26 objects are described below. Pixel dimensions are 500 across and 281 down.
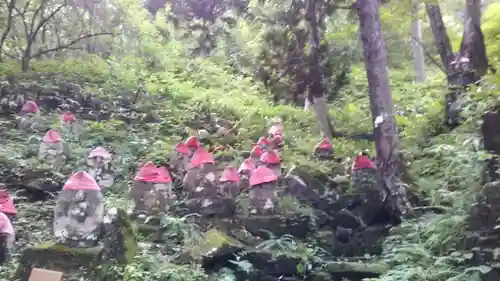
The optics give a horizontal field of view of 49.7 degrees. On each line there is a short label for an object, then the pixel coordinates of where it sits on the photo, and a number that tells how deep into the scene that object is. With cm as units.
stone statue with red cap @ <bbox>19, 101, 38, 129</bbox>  1038
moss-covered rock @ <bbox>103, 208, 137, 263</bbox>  515
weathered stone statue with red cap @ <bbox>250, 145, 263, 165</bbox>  770
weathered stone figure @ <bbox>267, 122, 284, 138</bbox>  975
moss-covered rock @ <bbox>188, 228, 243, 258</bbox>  578
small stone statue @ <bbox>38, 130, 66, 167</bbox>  845
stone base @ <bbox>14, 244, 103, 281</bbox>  504
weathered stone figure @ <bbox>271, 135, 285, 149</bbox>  896
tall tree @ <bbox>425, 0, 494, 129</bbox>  982
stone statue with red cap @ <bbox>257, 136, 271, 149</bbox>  863
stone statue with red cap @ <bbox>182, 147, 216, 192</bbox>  720
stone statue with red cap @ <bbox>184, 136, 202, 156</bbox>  826
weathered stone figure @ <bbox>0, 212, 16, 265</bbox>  535
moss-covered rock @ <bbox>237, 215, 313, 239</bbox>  659
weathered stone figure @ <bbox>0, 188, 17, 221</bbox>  567
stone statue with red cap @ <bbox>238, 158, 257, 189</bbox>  721
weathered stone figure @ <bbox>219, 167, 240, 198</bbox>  706
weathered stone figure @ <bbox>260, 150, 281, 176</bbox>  731
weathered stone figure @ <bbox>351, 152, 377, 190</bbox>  737
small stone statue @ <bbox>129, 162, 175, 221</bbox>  686
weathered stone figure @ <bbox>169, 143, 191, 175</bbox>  820
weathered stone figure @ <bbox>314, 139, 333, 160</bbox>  882
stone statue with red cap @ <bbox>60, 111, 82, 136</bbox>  1014
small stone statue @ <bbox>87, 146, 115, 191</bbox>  774
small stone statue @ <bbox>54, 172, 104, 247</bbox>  557
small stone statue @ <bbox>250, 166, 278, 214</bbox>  667
